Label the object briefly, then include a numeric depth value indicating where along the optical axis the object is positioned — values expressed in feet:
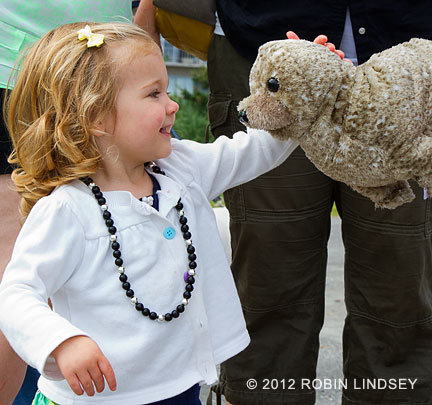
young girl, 4.66
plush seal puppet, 4.18
